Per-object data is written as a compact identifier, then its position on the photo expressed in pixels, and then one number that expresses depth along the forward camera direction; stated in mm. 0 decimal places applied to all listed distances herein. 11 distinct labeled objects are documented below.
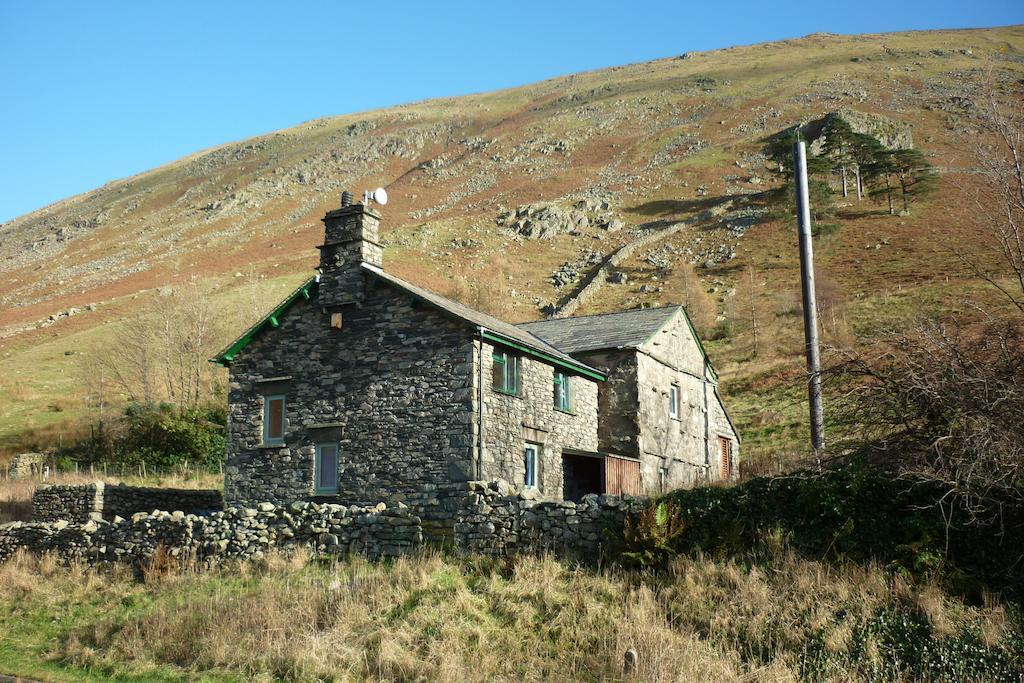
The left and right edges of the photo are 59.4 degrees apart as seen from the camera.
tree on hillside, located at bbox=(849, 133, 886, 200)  83062
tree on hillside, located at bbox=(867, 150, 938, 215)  79750
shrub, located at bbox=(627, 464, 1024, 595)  12961
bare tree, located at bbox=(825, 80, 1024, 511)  12945
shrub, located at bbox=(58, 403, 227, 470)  35219
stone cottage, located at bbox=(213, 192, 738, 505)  21656
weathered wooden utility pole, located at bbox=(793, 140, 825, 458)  20375
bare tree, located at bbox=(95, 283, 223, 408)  46531
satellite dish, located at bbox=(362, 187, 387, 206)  24047
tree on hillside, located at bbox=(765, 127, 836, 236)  77250
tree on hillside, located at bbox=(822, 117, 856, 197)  84125
